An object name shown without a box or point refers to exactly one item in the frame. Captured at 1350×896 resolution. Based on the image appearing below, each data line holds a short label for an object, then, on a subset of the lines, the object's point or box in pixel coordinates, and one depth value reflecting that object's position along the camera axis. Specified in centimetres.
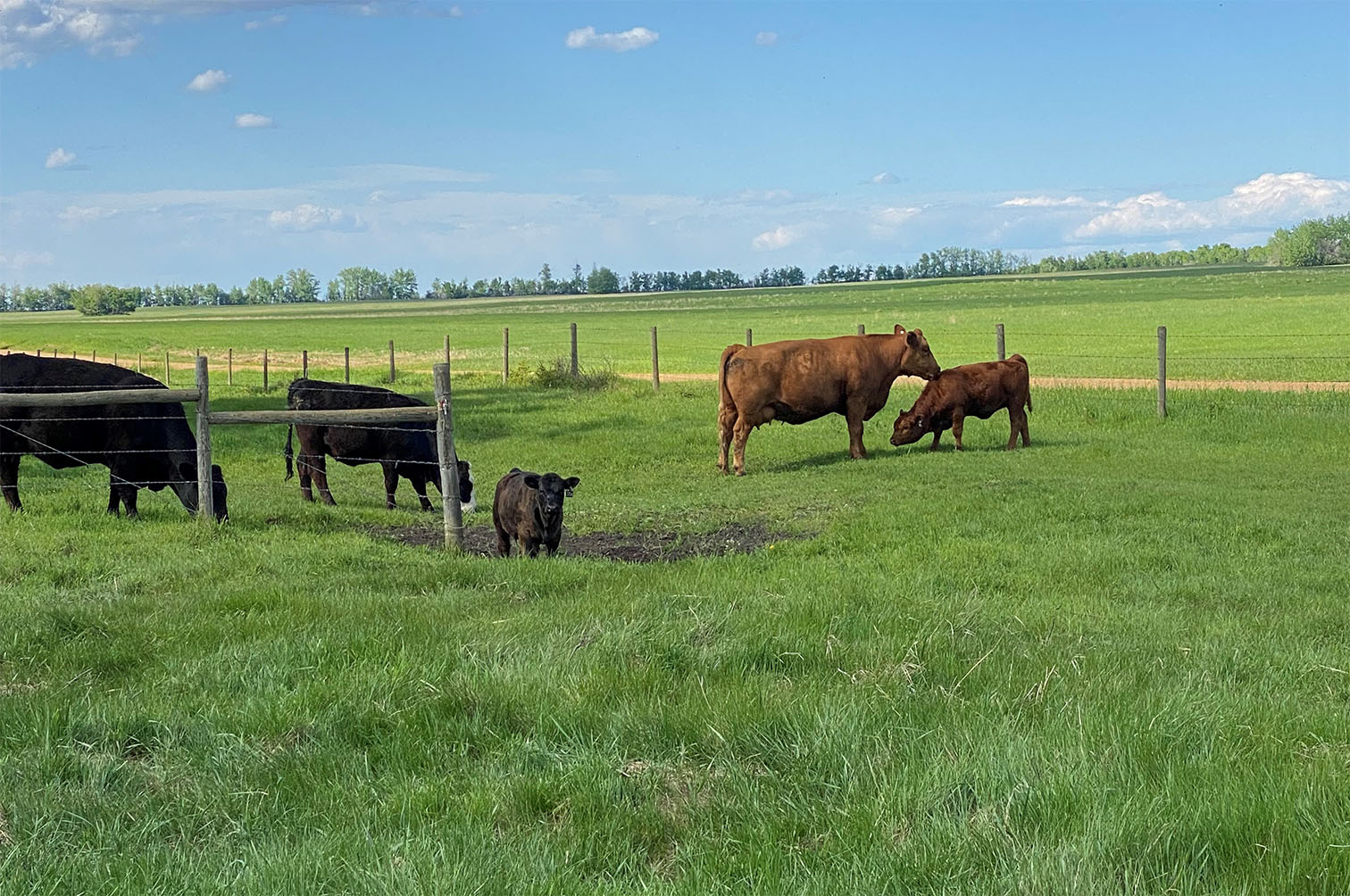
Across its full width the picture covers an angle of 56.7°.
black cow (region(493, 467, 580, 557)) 1138
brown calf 1919
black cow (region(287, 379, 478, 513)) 1625
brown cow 1881
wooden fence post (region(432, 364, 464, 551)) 1135
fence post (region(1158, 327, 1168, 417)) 2139
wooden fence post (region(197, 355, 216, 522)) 1156
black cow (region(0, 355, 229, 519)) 1321
